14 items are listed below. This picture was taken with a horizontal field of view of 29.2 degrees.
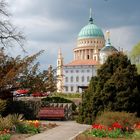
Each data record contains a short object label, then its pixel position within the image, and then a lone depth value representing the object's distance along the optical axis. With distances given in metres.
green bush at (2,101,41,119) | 15.80
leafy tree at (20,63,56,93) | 16.76
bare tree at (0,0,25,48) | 17.66
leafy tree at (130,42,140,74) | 34.42
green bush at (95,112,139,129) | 10.04
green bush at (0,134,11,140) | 8.95
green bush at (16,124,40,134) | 10.71
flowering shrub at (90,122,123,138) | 9.04
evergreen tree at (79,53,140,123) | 13.28
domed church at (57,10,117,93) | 94.29
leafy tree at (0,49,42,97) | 15.37
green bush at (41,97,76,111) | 17.18
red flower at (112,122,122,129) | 9.51
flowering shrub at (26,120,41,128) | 11.21
